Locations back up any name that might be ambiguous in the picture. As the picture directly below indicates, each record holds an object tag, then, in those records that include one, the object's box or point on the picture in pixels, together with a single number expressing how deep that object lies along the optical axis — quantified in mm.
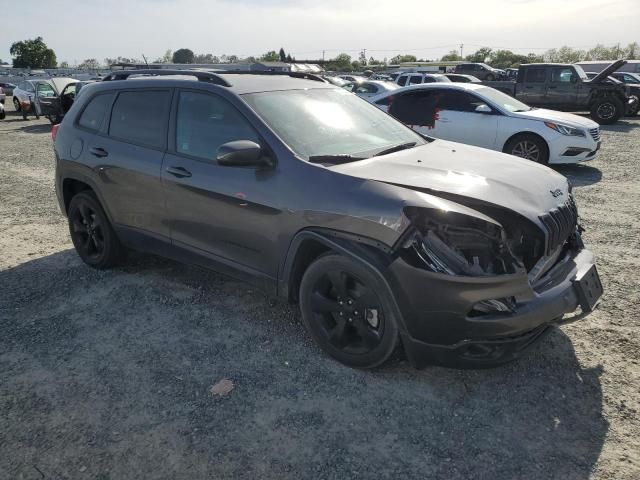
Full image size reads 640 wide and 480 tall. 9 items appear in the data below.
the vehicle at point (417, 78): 18078
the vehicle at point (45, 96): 17000
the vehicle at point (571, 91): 15766
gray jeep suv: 2637
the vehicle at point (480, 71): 31391
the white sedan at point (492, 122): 8555
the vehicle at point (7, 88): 31609
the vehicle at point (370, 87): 14445
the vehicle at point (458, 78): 19438
